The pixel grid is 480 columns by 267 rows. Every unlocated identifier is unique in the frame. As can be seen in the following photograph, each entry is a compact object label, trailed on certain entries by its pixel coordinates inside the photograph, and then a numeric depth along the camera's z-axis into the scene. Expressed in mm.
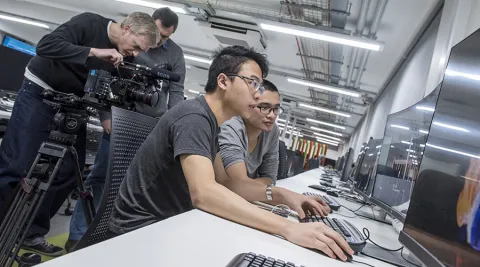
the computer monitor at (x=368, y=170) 1976
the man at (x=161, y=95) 1981
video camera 1388
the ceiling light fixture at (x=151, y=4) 5005
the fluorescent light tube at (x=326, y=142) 24016
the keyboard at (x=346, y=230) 963
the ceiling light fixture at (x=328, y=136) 21211
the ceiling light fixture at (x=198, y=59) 8667
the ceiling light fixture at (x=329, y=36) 4645
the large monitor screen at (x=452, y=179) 561
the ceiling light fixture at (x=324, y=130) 18973
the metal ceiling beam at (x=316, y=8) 4629
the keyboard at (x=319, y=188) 2730
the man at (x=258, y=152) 1392
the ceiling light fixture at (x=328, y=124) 15480
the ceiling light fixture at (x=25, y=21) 9539
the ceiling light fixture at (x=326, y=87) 7902
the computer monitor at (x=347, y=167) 4479
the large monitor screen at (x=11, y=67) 3156
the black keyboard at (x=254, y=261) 558
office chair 1032
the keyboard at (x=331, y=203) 1783
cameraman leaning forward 1602
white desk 524
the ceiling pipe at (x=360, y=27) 4524
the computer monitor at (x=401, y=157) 1191
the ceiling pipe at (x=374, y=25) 4398
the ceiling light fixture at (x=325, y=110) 11412
